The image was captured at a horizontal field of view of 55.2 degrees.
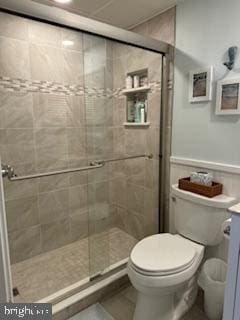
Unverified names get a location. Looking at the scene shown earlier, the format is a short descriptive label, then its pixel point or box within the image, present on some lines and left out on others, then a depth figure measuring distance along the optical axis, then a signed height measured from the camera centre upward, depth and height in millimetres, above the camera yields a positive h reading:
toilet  1284 -802
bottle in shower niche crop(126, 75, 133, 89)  2205 +383
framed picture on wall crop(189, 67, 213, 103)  1593 +263
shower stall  1808 -258
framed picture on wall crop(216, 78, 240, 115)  1459 +160
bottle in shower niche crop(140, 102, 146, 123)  2137 +75
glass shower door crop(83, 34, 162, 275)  1983 -235
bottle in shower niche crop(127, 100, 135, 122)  2260 +111
